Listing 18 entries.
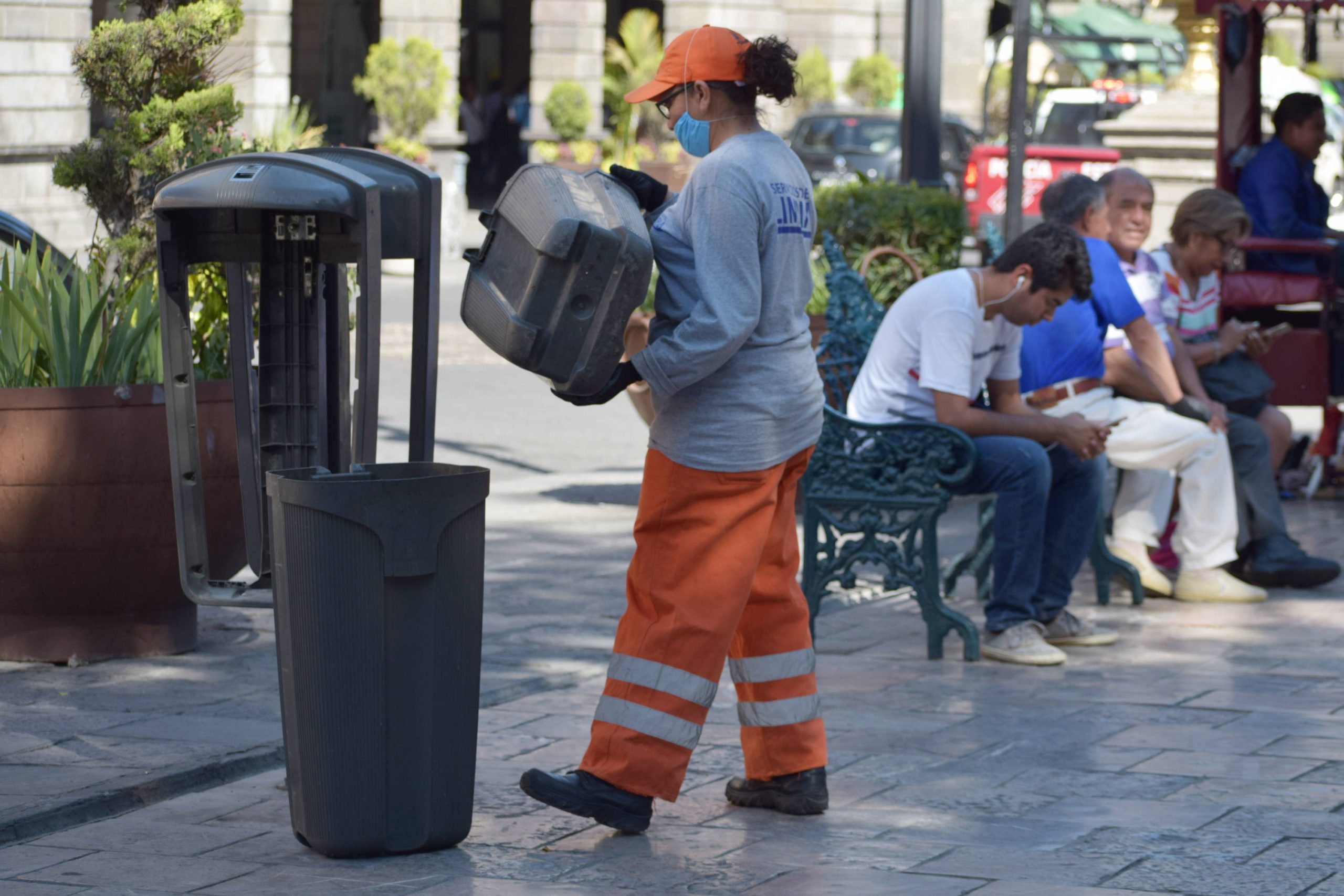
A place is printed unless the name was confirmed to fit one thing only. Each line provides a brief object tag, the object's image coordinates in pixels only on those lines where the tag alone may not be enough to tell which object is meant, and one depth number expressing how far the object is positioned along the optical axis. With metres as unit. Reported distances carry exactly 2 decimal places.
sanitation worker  8.69
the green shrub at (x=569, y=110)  60.39
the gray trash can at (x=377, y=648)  8.15
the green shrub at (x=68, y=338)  11.96
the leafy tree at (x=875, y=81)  72.41
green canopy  65.53
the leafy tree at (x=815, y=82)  70.28
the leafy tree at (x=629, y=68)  60.18
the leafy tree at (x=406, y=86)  54.21
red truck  42.41
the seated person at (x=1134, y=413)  14.14
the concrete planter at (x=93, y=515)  11.55
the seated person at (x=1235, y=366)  15.44
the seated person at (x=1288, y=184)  19.21
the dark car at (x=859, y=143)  51.48
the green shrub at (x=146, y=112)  13.33
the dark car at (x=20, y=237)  14.27
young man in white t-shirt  12.35
